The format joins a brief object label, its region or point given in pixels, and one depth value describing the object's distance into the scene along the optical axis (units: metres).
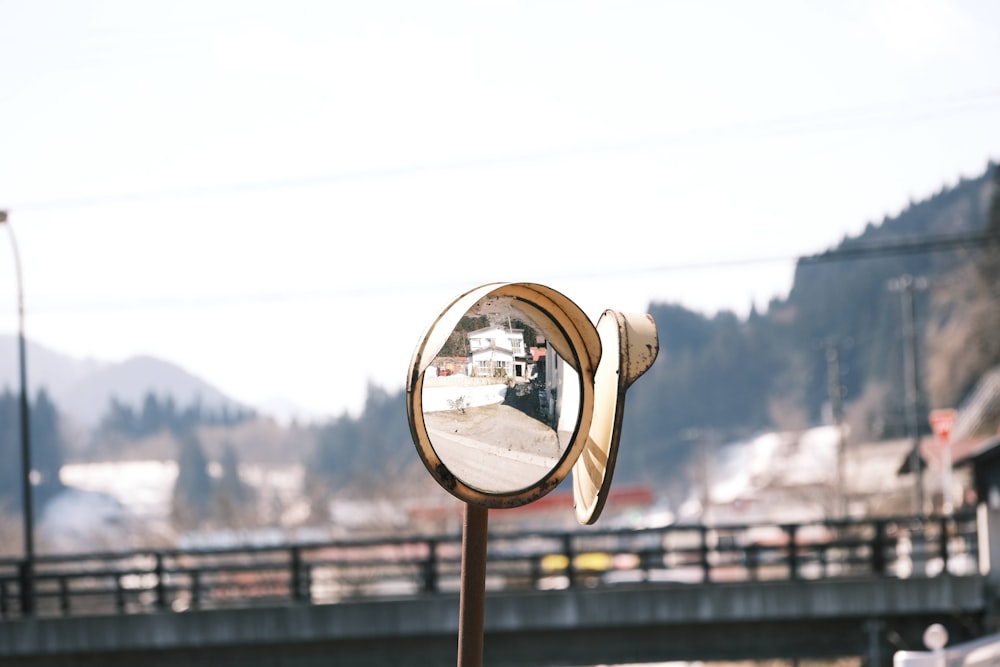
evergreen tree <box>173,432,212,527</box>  81.14
